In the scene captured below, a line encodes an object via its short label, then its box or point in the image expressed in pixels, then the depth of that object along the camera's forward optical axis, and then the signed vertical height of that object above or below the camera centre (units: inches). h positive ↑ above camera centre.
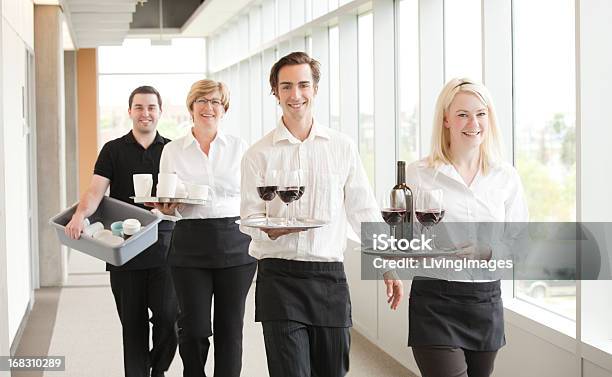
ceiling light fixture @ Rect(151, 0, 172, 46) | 689.6 +118.3
